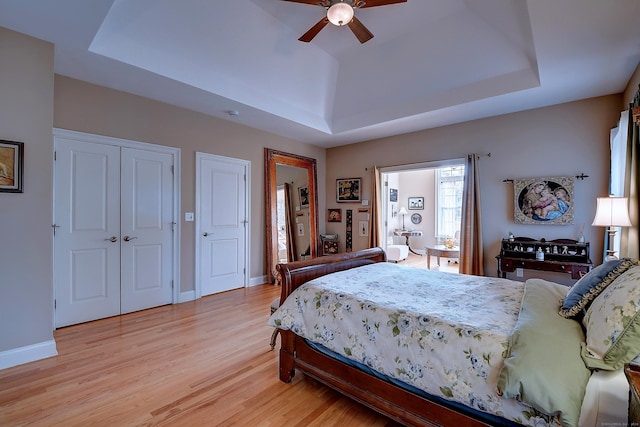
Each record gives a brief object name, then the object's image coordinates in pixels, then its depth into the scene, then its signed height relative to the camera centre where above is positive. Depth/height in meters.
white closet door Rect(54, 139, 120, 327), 3.10 -0.19
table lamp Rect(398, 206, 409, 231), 8.78 +0.12
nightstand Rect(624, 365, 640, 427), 0.82 -0.52
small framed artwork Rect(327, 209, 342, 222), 6.20 +0.00
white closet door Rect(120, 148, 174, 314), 3.55 -0.18
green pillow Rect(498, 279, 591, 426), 1.07 -0.60
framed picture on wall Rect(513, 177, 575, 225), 3.74 +0.20
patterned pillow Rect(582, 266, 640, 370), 1.07 -0.44
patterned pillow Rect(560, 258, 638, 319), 1.41 -0.36
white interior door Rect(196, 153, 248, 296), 4.26 -0.11
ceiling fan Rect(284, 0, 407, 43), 2.34 +1.71
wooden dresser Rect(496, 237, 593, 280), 3.48 -0.53
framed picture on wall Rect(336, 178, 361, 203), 5.91 +0.53
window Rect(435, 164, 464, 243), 7.99 +0.39
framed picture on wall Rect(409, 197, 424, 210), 8.59 +0.36
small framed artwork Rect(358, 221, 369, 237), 5.80 -0.27
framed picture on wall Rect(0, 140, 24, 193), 2.34 +0.40
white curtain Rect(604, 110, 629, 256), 2.85 +0.59
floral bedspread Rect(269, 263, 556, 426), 1.30 -0.63
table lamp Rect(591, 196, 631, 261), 2.51 +0.03
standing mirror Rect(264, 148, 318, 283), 5.11 +0.14
